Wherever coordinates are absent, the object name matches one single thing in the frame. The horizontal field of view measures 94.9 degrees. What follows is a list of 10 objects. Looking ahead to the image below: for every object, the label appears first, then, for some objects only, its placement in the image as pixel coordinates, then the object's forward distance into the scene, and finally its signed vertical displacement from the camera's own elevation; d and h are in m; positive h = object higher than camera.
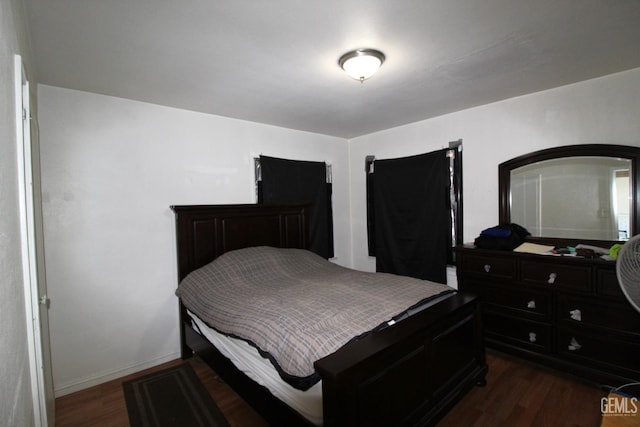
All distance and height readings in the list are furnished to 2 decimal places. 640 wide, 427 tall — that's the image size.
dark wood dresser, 2.01 -0.87
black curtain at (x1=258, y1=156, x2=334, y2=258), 3.43 +0.21
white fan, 1.18 -0.30
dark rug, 1.93 -1.39
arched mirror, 2.31 +0.06
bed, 1.21 -0.85
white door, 1.07 -0.14
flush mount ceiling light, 1.83 +0.92
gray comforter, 1.43 -0.62
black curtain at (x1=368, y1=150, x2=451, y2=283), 3.30 -0.14
